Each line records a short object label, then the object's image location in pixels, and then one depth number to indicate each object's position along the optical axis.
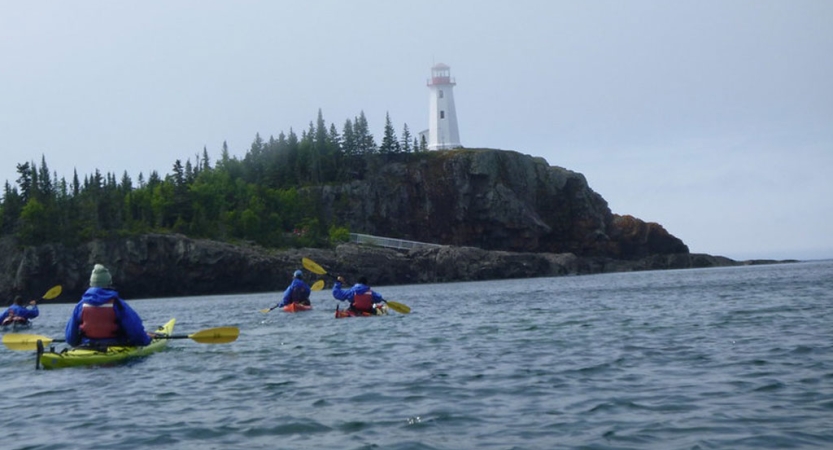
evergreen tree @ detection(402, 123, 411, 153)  143.12
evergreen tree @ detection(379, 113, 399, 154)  140.88
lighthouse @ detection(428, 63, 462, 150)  146.88
